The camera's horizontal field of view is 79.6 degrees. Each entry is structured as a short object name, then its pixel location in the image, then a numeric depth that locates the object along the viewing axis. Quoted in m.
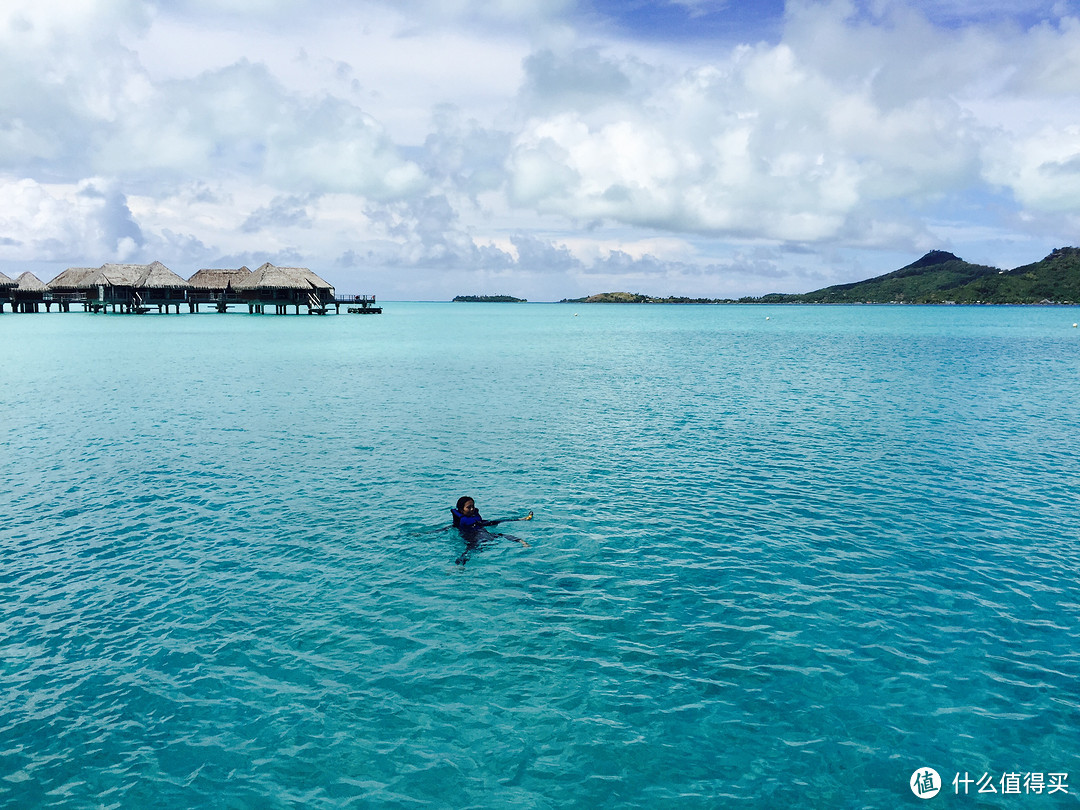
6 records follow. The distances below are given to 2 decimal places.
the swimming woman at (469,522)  18.66
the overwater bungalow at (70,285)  147.04
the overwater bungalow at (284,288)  140.50
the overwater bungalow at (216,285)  140.50
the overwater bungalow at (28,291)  142.99
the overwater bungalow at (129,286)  139.12
